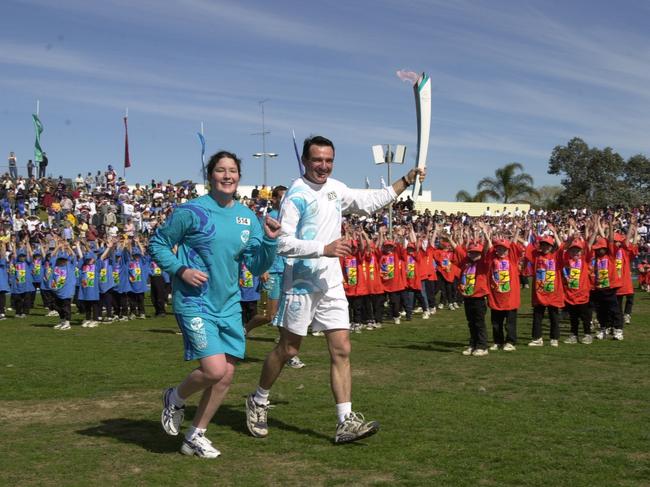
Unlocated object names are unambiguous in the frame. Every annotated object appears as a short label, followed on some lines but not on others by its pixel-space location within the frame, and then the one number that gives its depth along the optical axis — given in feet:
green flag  133.39
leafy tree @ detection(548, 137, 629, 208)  186.70
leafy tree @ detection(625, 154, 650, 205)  186.29
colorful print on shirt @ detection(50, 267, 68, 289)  57.67
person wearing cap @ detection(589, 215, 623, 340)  43.60
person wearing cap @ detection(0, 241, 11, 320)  66.13
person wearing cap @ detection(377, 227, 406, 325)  56.54
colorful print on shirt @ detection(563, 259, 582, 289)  42.60
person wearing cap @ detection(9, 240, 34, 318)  67.82
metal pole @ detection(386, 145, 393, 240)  70.23
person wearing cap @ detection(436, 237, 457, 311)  68.49
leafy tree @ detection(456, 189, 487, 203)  200.23
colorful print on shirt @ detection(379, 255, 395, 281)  56.59
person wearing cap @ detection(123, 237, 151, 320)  62.39
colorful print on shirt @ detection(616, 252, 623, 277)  44.52
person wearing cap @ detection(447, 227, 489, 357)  39.22
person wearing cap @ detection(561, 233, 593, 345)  42.60
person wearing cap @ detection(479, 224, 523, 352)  39.83
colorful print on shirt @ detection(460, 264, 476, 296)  39.68
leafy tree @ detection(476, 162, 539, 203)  196.54
